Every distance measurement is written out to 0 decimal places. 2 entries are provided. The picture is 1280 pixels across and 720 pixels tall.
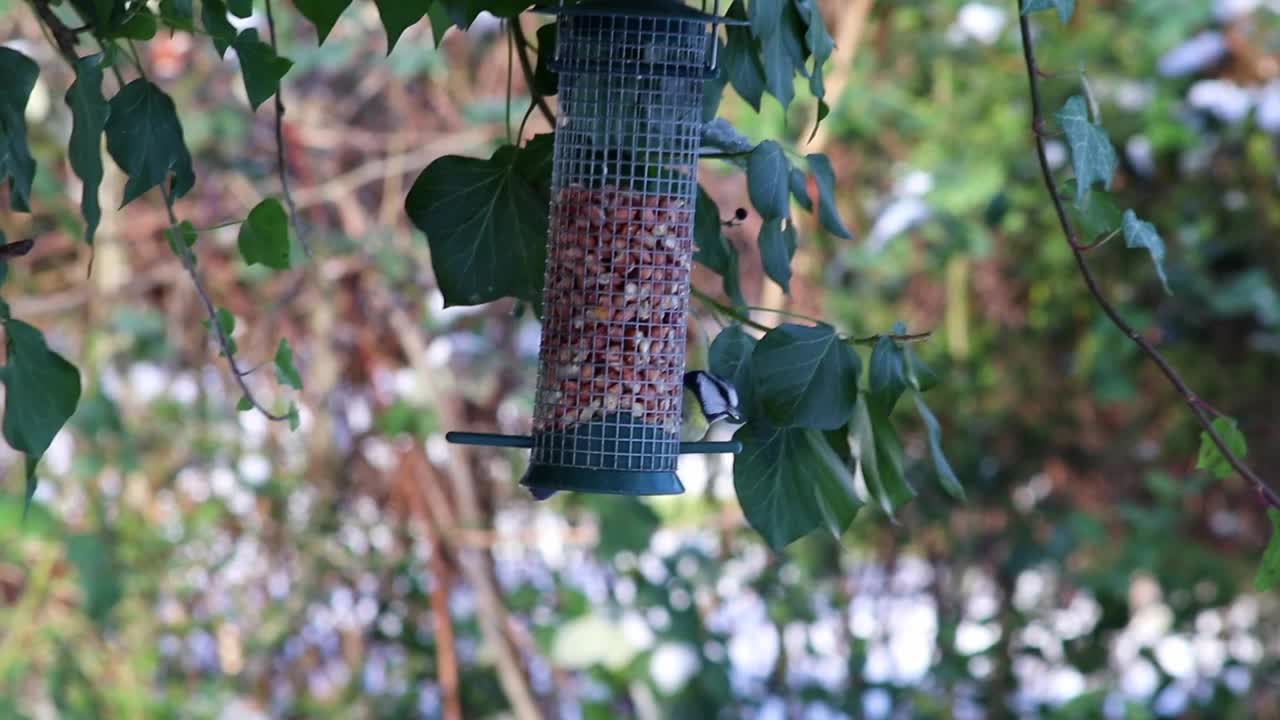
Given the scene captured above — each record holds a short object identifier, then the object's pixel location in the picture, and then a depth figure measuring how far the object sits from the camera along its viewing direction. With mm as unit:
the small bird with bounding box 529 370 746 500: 4925
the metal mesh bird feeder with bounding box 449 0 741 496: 4994
